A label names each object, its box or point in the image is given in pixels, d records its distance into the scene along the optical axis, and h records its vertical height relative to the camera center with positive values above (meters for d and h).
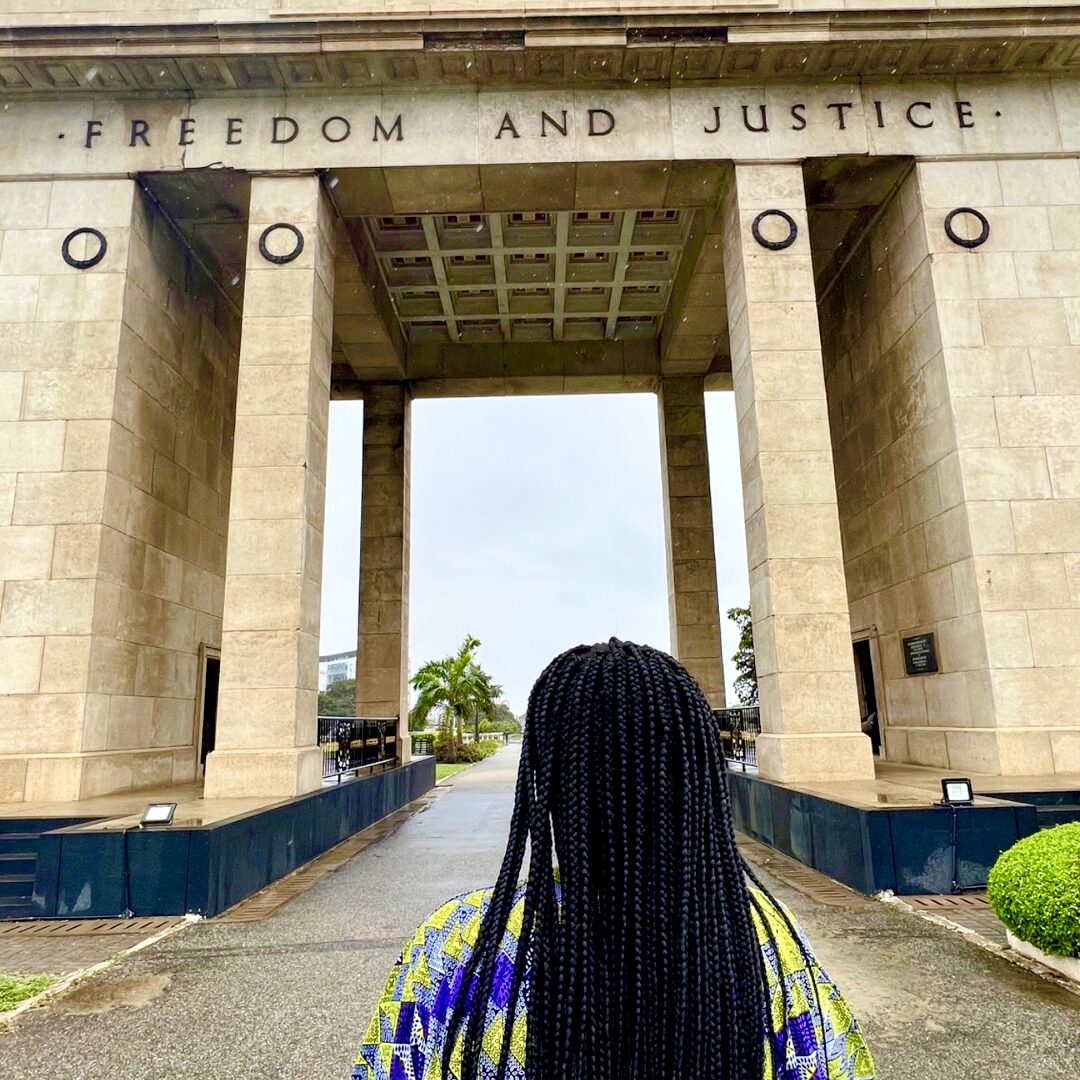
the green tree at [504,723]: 76.32 -0.79
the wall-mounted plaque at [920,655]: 13.20 +0.83
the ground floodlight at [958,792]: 7.76 -0.84
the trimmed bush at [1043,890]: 5.35 -1.29
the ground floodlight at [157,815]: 7.64 -0.84
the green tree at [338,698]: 82.97 +2.32
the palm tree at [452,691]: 37.31 +1.18
